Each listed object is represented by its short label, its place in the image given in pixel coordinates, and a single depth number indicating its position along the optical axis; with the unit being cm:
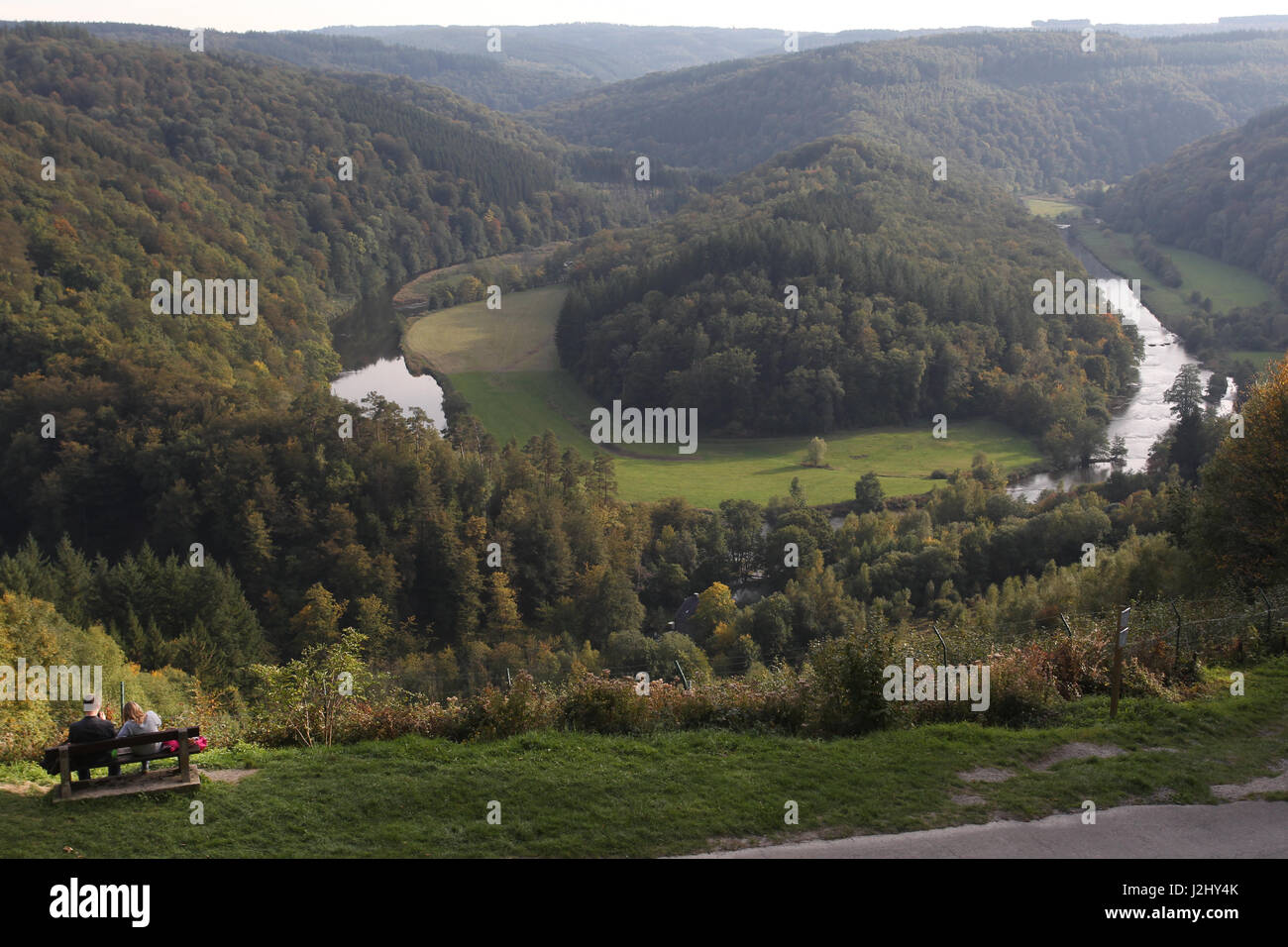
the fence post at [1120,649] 1728
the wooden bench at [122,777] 1424
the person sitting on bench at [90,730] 1525
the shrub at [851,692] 1831
